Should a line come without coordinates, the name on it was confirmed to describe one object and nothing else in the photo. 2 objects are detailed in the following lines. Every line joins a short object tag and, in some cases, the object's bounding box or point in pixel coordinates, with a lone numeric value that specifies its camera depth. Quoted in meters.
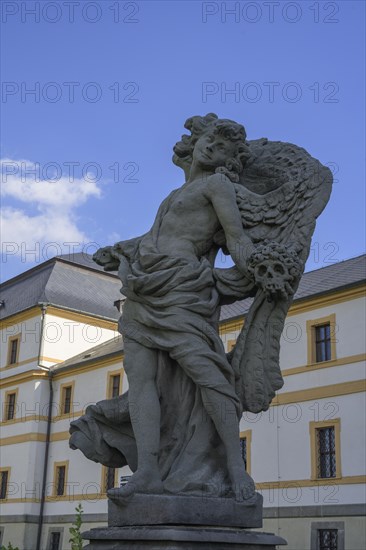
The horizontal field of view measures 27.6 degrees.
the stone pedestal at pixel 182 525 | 4.26
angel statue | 4.85
